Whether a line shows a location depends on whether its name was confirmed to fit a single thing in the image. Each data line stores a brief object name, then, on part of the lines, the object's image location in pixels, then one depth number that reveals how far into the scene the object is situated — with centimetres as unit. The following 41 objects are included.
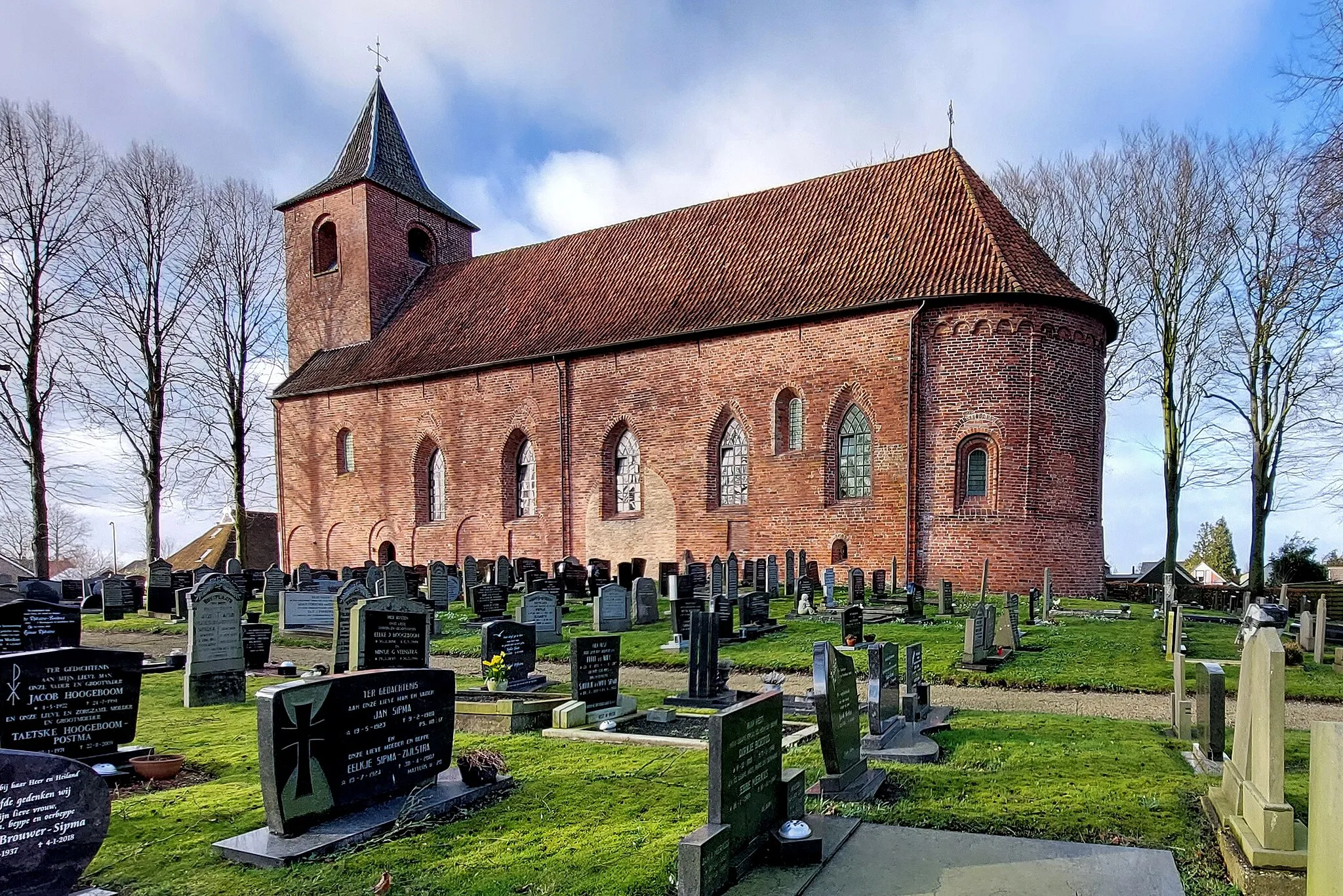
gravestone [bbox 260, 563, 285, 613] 1889
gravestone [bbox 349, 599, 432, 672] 772
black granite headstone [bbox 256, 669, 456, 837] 441
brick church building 1883
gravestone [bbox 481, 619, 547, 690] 912
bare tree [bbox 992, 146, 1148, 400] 2472
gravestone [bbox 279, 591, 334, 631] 1527
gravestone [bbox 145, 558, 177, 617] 1878
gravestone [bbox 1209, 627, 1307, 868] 385
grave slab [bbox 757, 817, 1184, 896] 370
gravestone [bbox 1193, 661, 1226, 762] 556
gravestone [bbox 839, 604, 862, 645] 1181
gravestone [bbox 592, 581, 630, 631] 1443
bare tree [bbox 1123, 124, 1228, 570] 2323
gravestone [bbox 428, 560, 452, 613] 1828
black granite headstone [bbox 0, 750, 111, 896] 358
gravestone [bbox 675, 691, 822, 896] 361
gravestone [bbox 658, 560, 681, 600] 1966
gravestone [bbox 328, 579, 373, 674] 942
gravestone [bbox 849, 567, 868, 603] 1605
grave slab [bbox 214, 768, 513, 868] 425
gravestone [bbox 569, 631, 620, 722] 774
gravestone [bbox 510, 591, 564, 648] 1323
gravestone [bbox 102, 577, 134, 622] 1856
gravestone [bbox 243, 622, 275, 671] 1122
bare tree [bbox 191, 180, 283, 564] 2944
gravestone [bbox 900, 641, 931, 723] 718
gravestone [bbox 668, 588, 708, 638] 1297
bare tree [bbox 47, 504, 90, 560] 4716
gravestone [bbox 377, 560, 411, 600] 1703
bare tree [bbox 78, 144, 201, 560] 2644
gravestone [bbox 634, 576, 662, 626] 1524
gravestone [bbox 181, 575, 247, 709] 887
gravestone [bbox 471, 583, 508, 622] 1582
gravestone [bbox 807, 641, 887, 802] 497
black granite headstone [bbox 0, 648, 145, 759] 566
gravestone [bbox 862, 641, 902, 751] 641
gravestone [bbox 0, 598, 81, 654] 861
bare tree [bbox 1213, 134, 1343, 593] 2209
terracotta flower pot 590
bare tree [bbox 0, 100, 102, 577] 2295
